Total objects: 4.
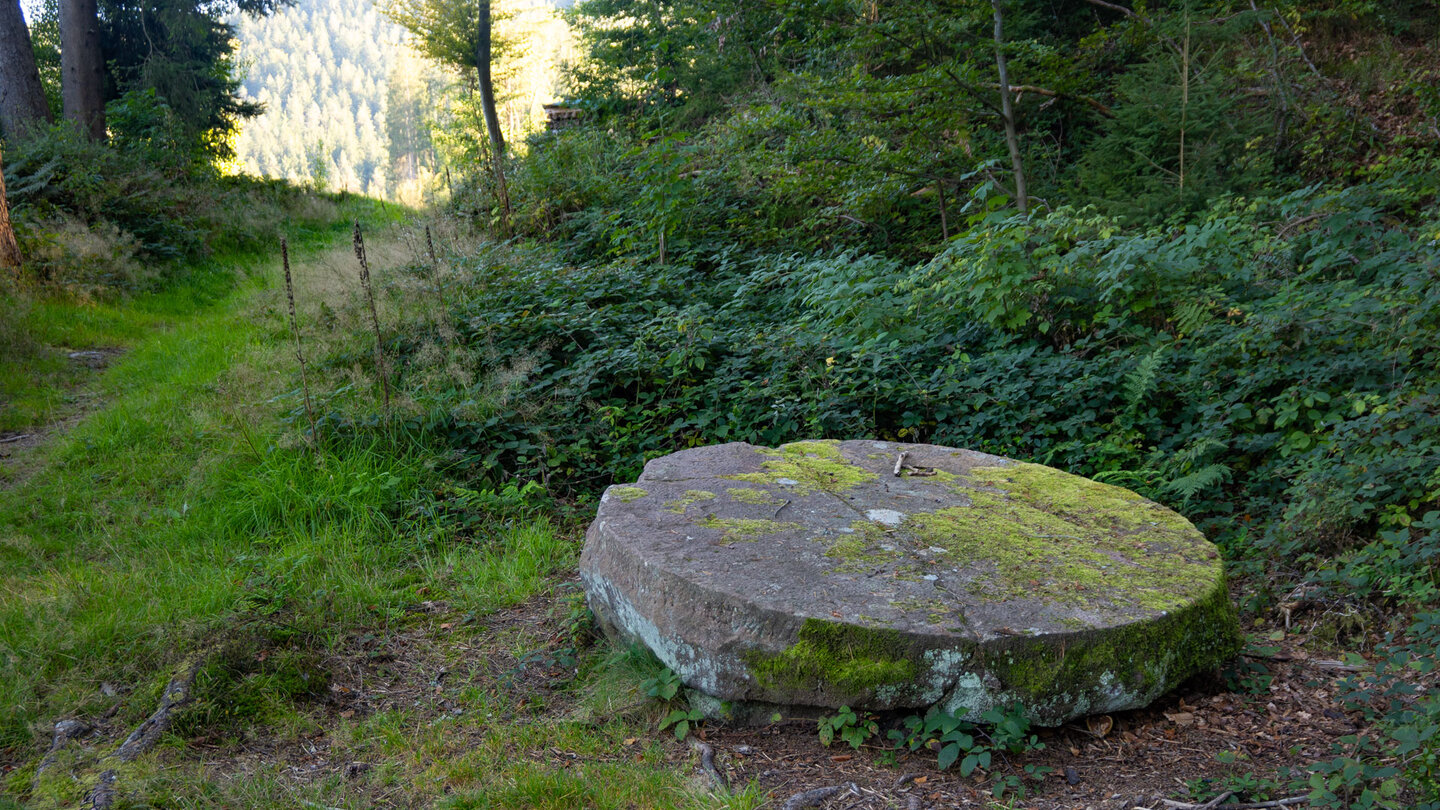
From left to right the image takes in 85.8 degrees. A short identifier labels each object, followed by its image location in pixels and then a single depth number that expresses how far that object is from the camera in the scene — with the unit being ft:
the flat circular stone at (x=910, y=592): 7.64
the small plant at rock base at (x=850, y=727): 7.77
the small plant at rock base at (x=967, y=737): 7.34
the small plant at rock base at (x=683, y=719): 8.32
